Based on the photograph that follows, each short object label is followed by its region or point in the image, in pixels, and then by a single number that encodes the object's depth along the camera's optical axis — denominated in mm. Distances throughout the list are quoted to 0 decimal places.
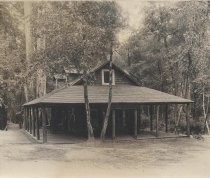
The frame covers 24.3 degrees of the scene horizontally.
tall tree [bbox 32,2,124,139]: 13359
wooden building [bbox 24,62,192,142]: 17219
